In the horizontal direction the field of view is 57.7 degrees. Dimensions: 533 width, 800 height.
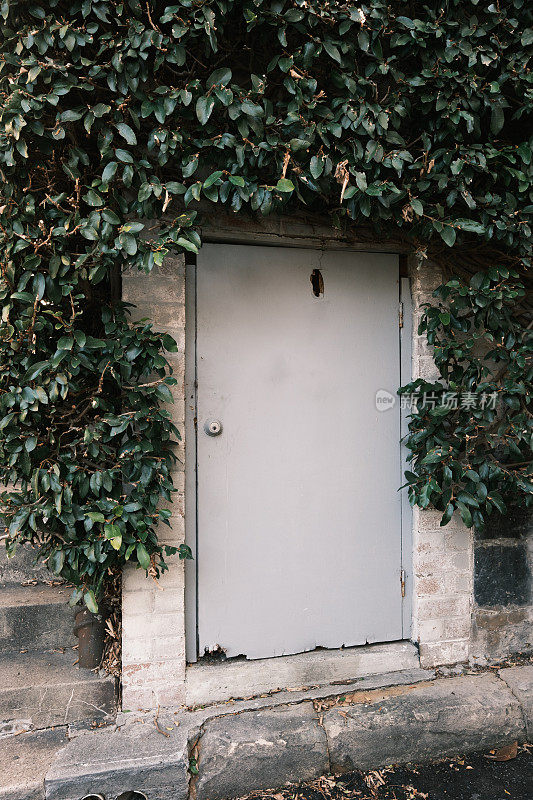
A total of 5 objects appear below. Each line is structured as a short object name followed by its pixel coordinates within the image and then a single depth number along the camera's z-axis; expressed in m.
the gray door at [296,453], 2.34
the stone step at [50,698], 2.17
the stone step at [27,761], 1.91
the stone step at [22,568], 2.41
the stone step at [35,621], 2.29
